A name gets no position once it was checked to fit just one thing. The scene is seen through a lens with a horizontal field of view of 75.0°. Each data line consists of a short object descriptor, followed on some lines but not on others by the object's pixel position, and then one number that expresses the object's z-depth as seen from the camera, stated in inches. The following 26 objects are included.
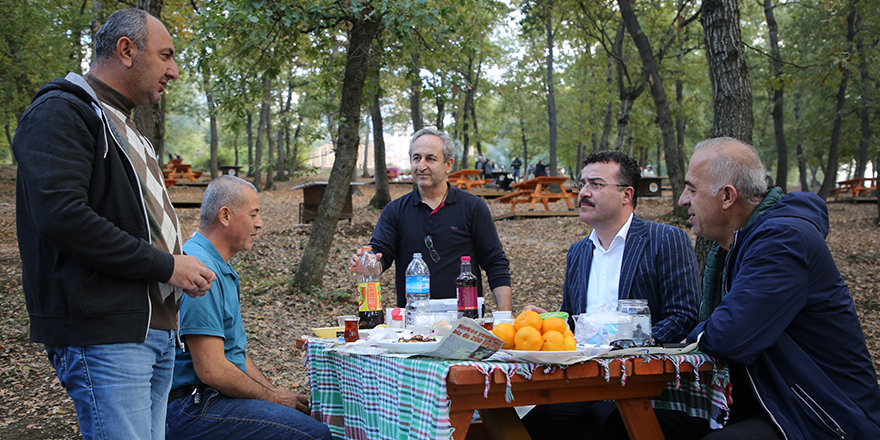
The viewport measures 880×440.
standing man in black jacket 73.7
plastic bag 99.7
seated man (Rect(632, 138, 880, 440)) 87.3
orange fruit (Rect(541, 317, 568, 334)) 90.3
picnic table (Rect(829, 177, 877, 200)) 863.8
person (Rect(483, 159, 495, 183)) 1069.9
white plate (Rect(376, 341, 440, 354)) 86.3
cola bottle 120.7
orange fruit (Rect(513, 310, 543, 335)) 91.3
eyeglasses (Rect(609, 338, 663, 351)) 90.4
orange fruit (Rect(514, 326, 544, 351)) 85.7
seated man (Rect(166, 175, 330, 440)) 98.3
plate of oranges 81.1
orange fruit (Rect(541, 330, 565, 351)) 85.3
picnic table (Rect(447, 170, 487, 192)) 753.0
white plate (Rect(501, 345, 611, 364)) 80.3
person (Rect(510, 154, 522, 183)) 1274.6
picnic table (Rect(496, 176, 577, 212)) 572.1
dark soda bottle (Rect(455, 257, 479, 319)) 123.7
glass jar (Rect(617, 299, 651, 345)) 100.7
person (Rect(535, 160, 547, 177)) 909.6
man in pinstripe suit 120.3
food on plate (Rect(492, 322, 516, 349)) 90.4
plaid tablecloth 81.4
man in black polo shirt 154.7
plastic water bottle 121.6
